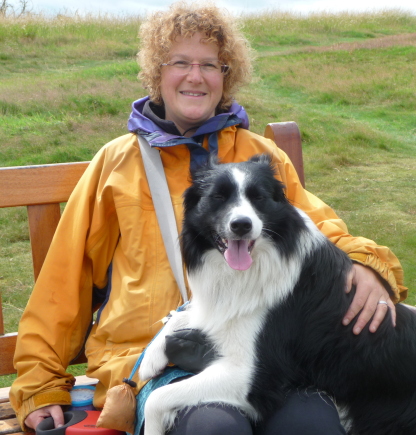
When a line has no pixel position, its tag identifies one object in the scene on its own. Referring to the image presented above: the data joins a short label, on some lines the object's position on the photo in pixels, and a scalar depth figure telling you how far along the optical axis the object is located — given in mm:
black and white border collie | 2215
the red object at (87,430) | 2393
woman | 2561
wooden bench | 2889
